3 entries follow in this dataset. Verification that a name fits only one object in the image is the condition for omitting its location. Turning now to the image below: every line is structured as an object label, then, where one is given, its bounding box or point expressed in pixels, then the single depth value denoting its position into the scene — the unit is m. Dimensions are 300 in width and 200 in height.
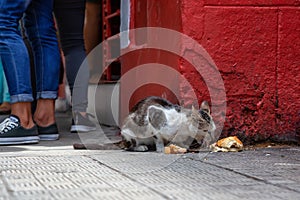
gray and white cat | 3.48
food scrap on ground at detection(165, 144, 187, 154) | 3.41
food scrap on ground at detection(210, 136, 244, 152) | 3.54
